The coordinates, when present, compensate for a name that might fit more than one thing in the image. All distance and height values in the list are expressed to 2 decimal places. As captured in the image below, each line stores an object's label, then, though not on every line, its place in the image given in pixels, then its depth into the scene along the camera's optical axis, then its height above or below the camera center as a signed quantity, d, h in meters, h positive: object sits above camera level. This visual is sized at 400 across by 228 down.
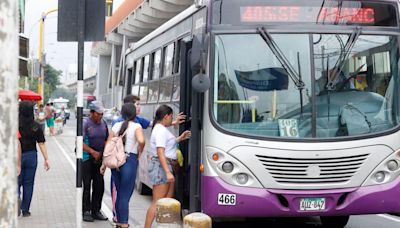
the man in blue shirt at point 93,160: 9.13 -0.83
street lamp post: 30.98 +2.78
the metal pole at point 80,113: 7.12 -0.13
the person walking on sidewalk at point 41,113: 22.22 -0.50
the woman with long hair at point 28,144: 9.14 -0.62
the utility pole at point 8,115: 3.62 -0.09
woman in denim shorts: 7.54 -0.62
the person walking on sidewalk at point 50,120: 27.17 -1.03
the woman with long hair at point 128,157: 7.79 -0.66
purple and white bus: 7.26 -0.04
